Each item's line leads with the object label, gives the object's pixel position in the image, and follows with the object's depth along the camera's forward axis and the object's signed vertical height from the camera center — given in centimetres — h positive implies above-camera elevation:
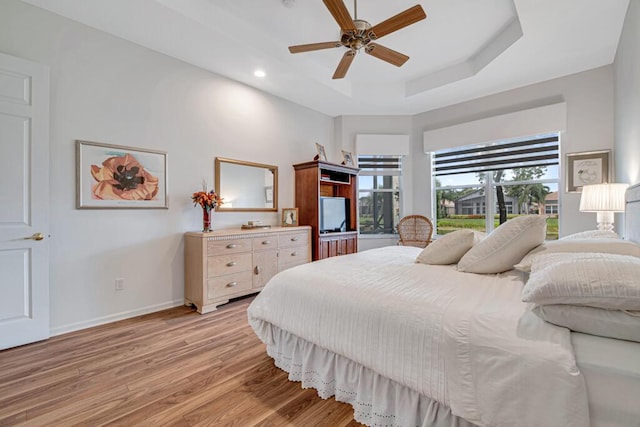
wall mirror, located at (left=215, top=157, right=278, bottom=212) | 361 +40
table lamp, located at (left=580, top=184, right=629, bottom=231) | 239 +11
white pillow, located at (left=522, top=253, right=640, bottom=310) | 90 -24
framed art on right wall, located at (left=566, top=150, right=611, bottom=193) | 333 +55
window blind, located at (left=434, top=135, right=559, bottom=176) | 385 +88
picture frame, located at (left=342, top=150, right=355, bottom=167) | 486 +98
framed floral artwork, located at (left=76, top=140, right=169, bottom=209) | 262 +38
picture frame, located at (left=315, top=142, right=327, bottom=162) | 454 +101
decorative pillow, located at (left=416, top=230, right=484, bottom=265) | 200 -25
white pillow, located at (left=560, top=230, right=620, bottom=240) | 189 -15
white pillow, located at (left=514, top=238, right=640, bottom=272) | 140 -18
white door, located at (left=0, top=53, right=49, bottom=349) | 220 +11
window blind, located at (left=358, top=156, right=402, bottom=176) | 516 +91
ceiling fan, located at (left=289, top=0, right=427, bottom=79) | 211 +152
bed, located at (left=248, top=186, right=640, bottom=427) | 86 -53
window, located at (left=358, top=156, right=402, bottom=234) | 518 +37
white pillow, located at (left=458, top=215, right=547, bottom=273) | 166 -19
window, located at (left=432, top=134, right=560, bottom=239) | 385 +48
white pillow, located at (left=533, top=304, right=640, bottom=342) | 90 -36
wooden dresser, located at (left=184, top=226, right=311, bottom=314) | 297 -56
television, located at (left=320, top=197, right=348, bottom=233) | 435 +0
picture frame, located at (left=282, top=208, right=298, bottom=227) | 414 -5
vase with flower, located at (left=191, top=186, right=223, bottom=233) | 316 +13
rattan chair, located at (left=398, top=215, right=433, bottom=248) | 442 -27
